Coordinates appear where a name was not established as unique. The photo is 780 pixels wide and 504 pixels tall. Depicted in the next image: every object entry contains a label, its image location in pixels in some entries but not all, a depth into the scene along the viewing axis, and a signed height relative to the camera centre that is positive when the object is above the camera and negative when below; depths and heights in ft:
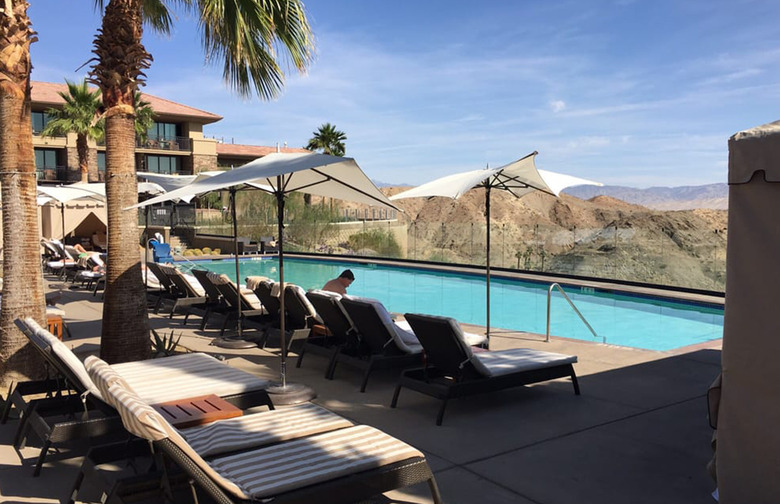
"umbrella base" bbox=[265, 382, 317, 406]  20.29 -5.28
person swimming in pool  28.66 -2.51
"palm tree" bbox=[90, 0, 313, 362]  23.35 +5.60
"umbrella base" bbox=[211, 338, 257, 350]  28.53 -5.14
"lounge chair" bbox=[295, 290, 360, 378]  23.31 -3.55
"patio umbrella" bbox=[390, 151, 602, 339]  27.04 +1.99
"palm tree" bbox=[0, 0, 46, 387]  21.33 +0.78
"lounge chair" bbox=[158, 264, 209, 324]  35.09 -3.79
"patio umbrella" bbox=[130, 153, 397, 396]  19.57 +1.60
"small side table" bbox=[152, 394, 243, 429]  14.11 -4.17
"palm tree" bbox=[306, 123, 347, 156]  161.79 +21.39
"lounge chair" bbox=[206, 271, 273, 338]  30.88 -3.73
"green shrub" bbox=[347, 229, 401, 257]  89.52 -2.30
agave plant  25.45 -4.83
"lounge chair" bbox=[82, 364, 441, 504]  10.07 -4.16
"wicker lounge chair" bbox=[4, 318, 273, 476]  14.44 -4.12
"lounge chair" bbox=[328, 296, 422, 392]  21.62 -3.88
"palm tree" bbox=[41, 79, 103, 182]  115.65 +20.32
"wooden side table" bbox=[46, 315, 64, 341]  26.78 -4.00
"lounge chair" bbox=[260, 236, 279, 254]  90.07 -2.68
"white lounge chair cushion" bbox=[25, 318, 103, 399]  14.70 -3.09
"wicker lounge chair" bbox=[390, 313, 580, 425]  18.22 -4.21
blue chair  70.18 -2.84
